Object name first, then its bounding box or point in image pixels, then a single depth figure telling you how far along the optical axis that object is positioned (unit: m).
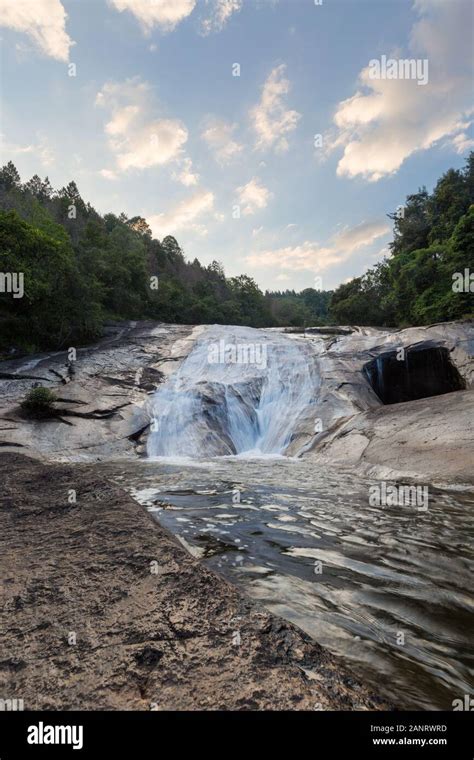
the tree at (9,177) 55.37
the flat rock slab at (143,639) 2.05
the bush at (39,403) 13.90
